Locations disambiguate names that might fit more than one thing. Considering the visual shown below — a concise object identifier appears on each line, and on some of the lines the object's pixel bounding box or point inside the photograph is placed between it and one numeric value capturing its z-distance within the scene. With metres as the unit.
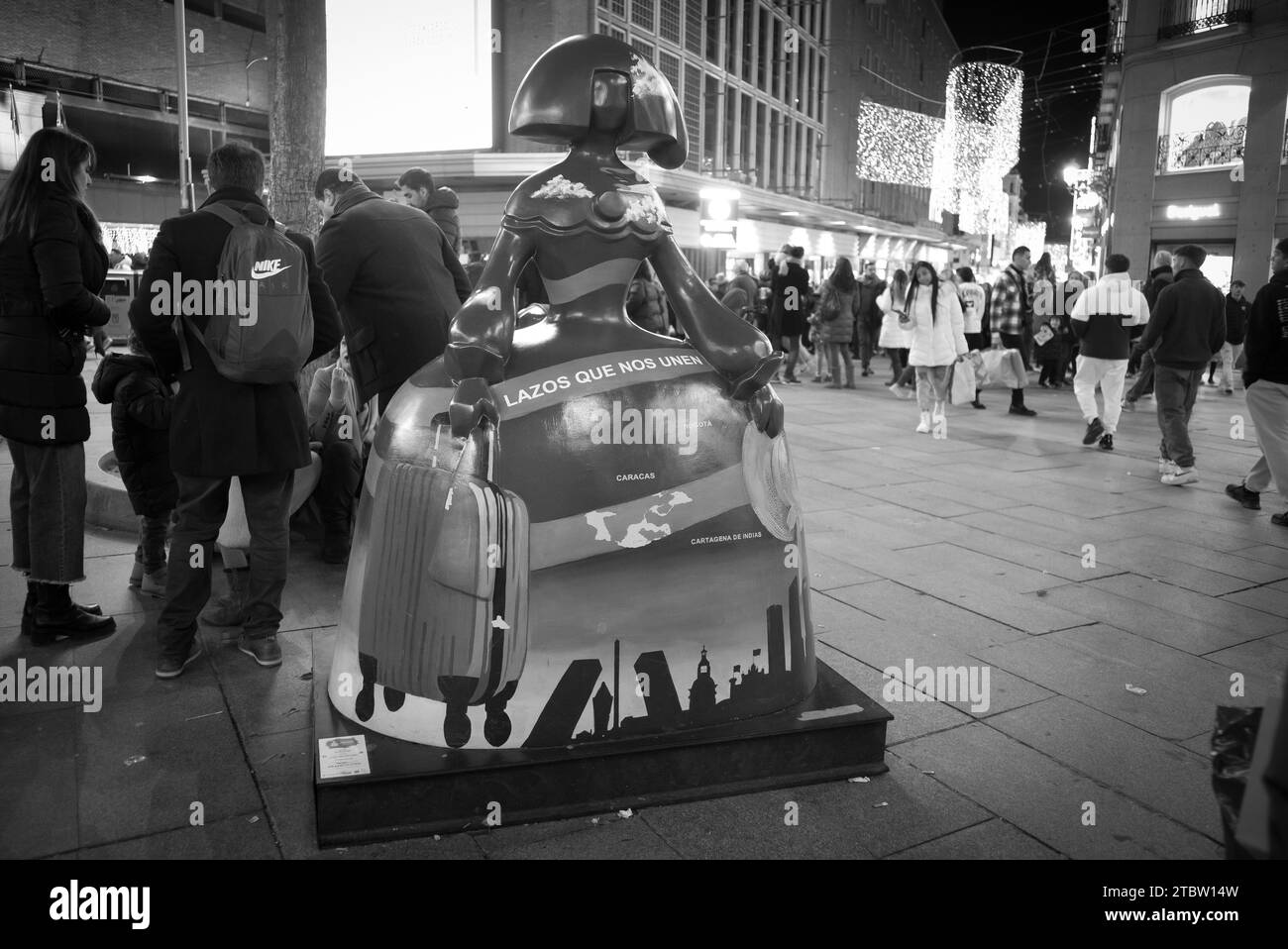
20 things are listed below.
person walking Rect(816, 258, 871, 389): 14.01
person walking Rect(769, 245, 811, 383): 13.97
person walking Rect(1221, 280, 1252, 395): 12.08
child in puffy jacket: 4.38
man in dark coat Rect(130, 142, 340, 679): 3.55
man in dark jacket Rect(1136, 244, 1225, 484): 7.94
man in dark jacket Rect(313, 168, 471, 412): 4.42
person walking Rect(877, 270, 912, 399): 11.58
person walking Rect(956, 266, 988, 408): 12.17
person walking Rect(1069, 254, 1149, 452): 9.15
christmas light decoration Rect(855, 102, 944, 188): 39.34
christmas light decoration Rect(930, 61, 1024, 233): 23.25
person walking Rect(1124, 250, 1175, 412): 12.73
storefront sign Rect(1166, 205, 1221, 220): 22.69
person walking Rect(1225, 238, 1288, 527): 6.61
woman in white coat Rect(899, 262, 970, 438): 9.82
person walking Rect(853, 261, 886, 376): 17.98
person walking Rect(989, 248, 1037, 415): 12.23
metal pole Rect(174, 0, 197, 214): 9.05
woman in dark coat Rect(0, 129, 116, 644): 3.78
